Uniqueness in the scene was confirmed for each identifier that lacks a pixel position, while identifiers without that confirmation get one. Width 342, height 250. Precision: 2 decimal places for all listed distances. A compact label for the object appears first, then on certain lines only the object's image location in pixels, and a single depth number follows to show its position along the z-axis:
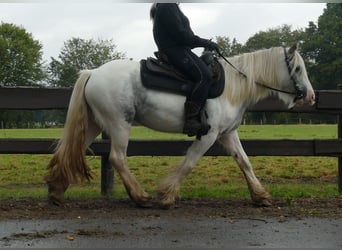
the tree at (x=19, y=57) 78.56
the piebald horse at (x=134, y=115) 6.65
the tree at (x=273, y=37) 80.38
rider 6.60
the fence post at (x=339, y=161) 8.25
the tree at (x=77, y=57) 85.88
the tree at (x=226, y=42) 75.87
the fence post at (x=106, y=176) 8.05
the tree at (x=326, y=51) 72.50
